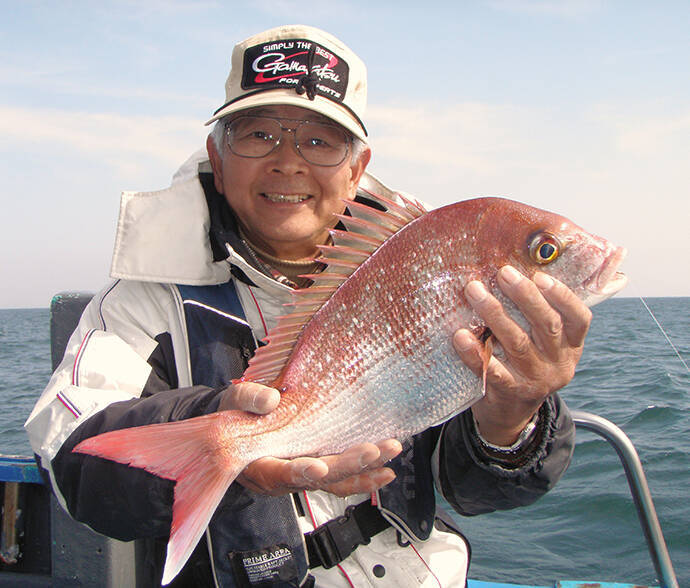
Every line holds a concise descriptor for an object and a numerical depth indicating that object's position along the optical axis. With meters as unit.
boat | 0.84
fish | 0.64
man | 0.64
